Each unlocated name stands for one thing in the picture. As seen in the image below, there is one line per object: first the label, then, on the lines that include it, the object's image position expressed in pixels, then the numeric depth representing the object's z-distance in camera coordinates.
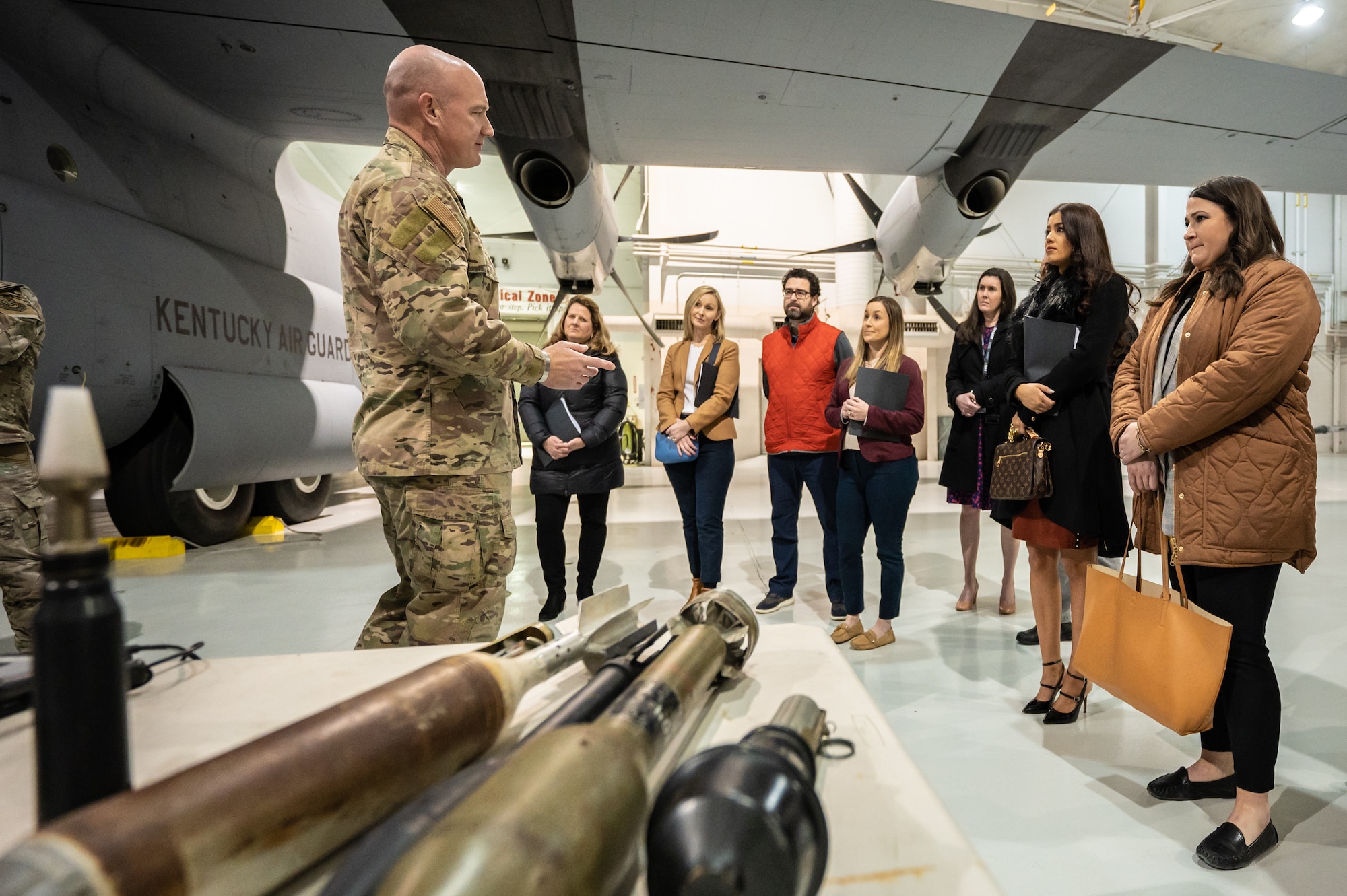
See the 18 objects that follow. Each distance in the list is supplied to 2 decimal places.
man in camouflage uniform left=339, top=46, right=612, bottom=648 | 1.37
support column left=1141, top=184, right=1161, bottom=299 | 12.20
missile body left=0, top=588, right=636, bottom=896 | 0.31
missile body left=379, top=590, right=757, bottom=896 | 0.29
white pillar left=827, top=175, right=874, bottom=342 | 10.86
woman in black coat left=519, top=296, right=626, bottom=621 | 2.99
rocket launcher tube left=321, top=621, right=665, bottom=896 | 0.32
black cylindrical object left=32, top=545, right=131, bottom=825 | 0.37
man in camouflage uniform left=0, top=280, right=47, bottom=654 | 2.18
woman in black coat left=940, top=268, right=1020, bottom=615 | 2.65
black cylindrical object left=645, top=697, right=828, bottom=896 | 0.36
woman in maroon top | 2.62
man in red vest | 3.05
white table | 0.48
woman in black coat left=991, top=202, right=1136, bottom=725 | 1.92
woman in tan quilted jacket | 1.36
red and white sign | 13.56
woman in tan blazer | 3.07
